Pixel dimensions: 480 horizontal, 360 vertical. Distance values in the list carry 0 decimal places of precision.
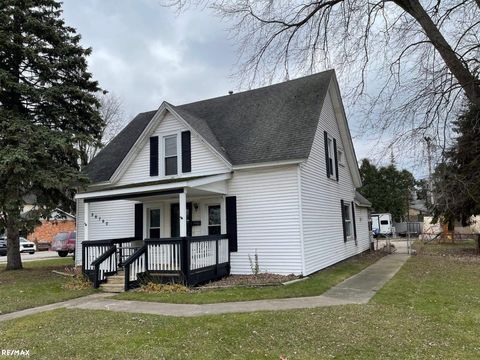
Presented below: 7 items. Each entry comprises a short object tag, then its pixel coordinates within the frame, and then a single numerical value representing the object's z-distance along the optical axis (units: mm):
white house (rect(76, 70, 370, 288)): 11445
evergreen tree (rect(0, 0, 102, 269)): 13156
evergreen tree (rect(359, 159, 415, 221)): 50688
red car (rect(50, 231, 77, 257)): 27719
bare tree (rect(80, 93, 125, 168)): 34531
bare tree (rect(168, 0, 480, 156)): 7051
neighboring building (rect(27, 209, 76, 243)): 42281
